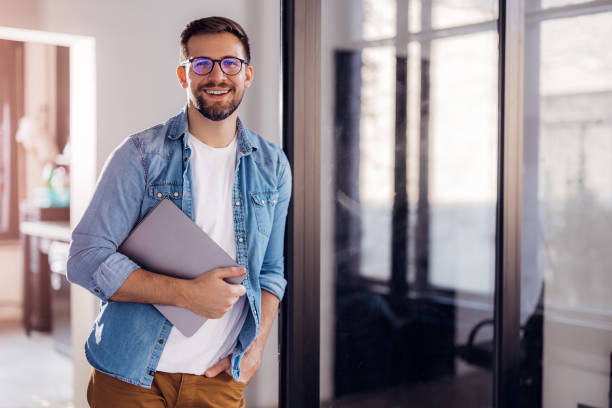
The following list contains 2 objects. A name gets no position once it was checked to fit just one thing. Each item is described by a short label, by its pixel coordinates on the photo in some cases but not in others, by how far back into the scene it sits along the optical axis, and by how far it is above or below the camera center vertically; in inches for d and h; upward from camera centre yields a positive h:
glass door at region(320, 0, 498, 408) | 121.4 -6.3
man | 49.8 -4.0
